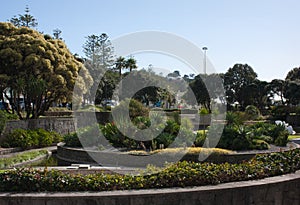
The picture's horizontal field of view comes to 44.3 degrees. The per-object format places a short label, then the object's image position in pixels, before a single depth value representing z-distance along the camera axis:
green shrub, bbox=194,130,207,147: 11.57
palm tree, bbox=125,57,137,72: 42.91
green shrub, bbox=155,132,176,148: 11.49
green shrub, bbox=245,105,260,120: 28.10
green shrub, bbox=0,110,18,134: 13.20
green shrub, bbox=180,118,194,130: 13.41
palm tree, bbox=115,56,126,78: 43.23
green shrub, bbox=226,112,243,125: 13.80
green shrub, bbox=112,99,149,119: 13.48
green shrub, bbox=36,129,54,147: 14.19
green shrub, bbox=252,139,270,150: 11.23
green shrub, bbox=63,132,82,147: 12.48
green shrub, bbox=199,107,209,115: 19.74
